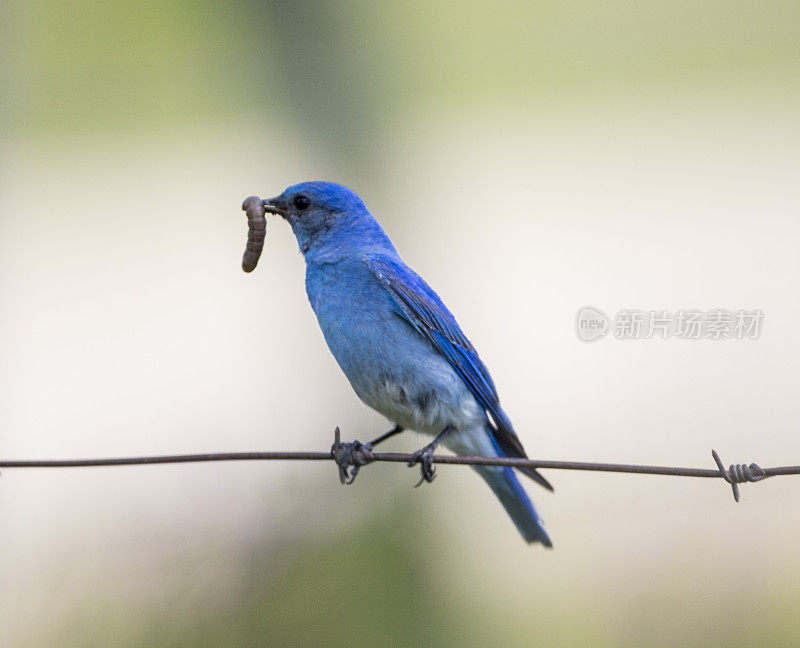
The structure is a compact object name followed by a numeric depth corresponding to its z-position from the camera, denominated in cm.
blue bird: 795
